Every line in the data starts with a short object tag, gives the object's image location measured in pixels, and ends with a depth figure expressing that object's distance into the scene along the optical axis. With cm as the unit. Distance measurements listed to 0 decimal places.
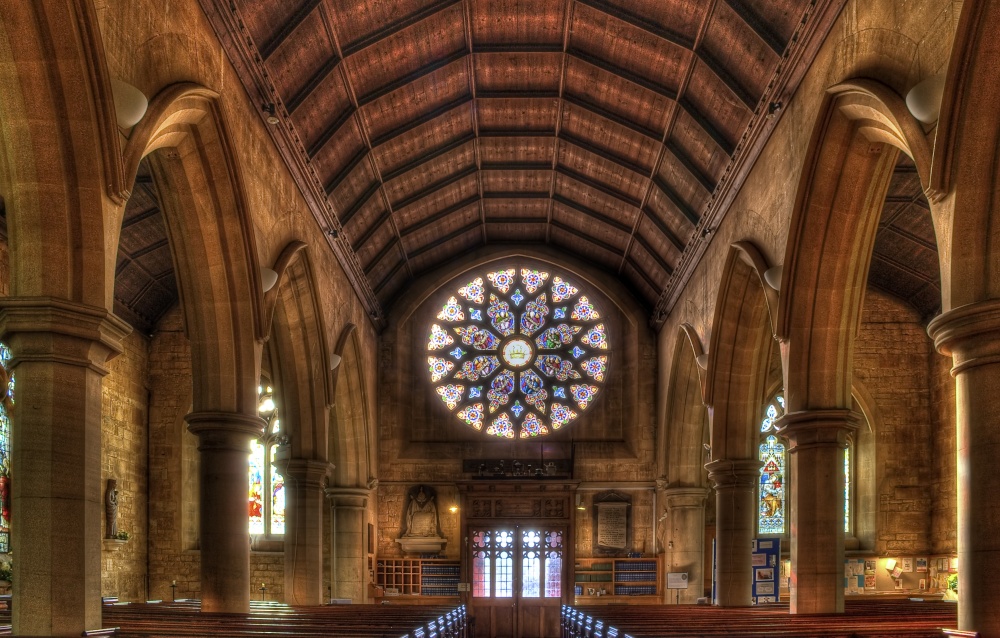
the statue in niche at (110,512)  1883
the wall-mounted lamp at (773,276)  1255
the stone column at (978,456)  746
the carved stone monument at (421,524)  2227
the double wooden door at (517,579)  2155
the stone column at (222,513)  1191
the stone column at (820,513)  1177
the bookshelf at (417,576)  2202
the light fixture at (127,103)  841
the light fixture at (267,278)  1274
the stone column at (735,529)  1587
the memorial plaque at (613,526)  2228
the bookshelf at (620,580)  2192
